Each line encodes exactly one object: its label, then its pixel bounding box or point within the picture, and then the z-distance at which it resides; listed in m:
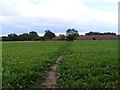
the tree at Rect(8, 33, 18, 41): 96.30
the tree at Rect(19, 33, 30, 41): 97.08
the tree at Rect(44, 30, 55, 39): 110.10
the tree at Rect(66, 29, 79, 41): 132.57
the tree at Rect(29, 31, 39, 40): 117.01
